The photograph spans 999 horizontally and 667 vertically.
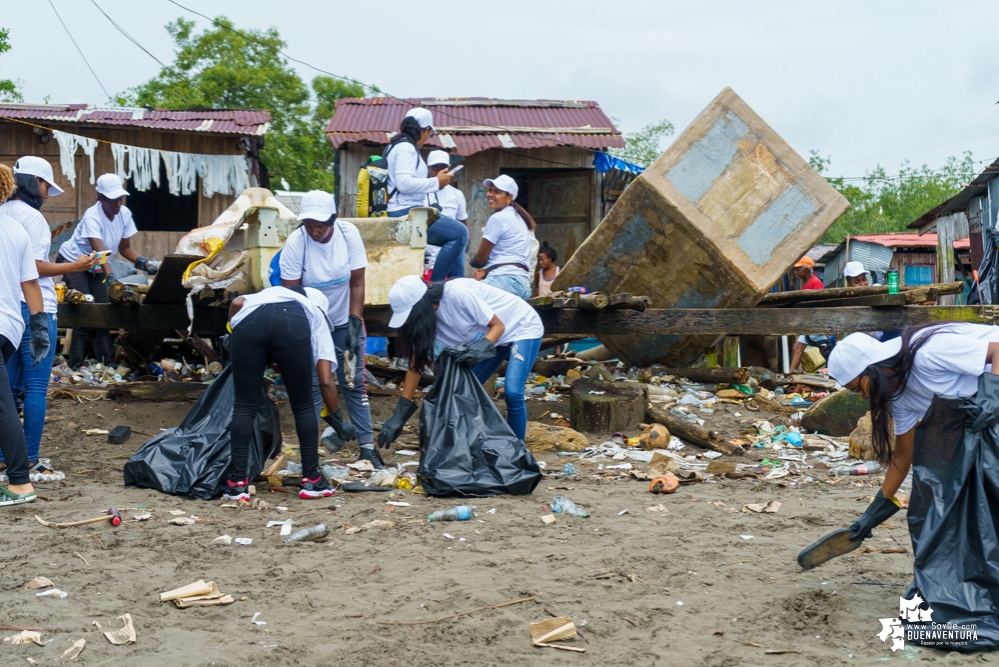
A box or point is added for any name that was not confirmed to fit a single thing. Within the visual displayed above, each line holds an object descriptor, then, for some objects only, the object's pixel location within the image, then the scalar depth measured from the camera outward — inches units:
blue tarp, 493.4
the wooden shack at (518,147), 471.2
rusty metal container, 289.4
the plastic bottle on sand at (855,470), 234.3
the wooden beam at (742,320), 279.1
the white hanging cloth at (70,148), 439.8
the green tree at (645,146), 1154.0
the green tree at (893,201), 1263.5
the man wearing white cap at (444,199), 278.7
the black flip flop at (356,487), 201.8
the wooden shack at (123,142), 455.5
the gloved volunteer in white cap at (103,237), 282.8
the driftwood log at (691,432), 258.8
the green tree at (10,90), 705.6
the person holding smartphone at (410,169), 253.0
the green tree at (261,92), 805.2
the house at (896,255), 813.9
